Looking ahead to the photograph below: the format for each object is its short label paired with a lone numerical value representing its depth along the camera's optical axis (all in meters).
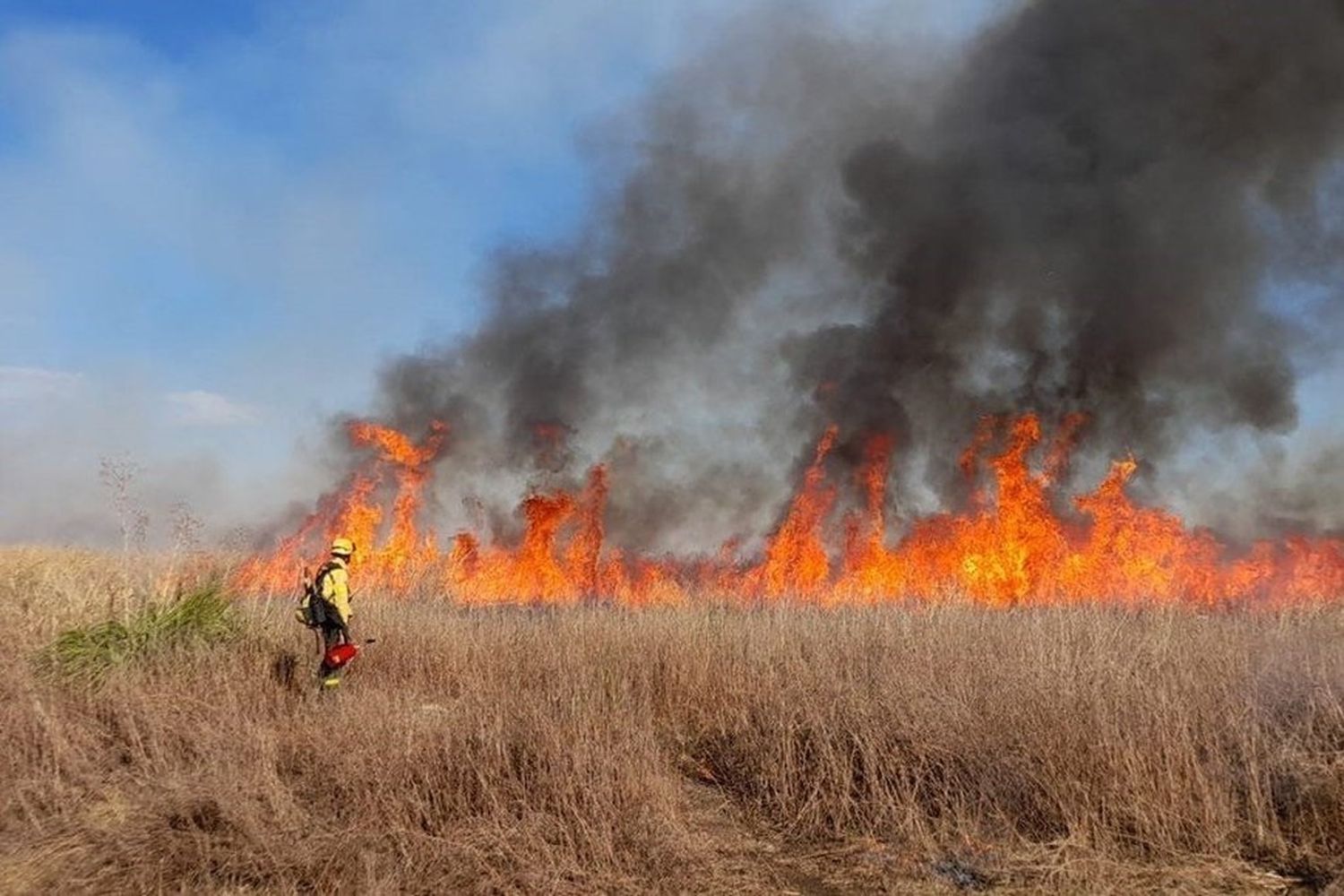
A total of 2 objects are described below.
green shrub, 9.37
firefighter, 9.12
